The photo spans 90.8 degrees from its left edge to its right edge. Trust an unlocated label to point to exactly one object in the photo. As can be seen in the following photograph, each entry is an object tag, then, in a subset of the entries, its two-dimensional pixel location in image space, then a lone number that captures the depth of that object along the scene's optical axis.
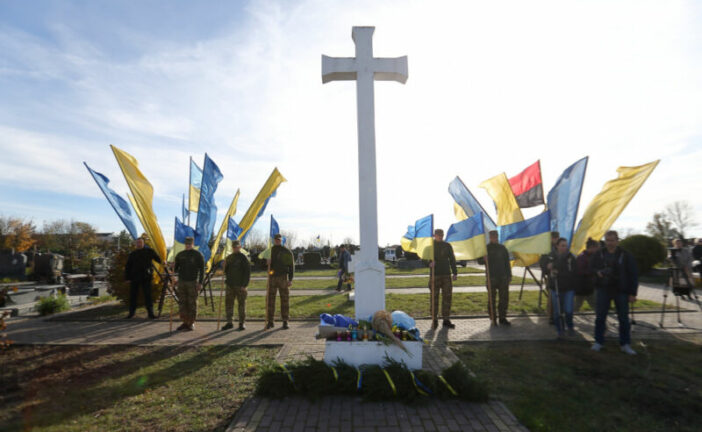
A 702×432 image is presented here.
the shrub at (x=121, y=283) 9.09
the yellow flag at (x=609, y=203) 7.10
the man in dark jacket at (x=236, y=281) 7.23
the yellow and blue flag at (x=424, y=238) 6.89
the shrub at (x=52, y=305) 8.83
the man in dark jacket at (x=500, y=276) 7.33
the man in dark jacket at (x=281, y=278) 7.29
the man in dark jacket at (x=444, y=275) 7.17
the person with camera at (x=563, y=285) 6.34
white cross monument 5.00
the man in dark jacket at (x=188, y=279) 7.25
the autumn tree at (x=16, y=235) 33.56
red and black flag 8.86
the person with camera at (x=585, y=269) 7.23
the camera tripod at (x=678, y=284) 7.66
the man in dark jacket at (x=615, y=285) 5.43
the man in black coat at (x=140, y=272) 8.20
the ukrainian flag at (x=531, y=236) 6.72
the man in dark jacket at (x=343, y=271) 13.59
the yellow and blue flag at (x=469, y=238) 6.87
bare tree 40.04
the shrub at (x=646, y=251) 14.93
